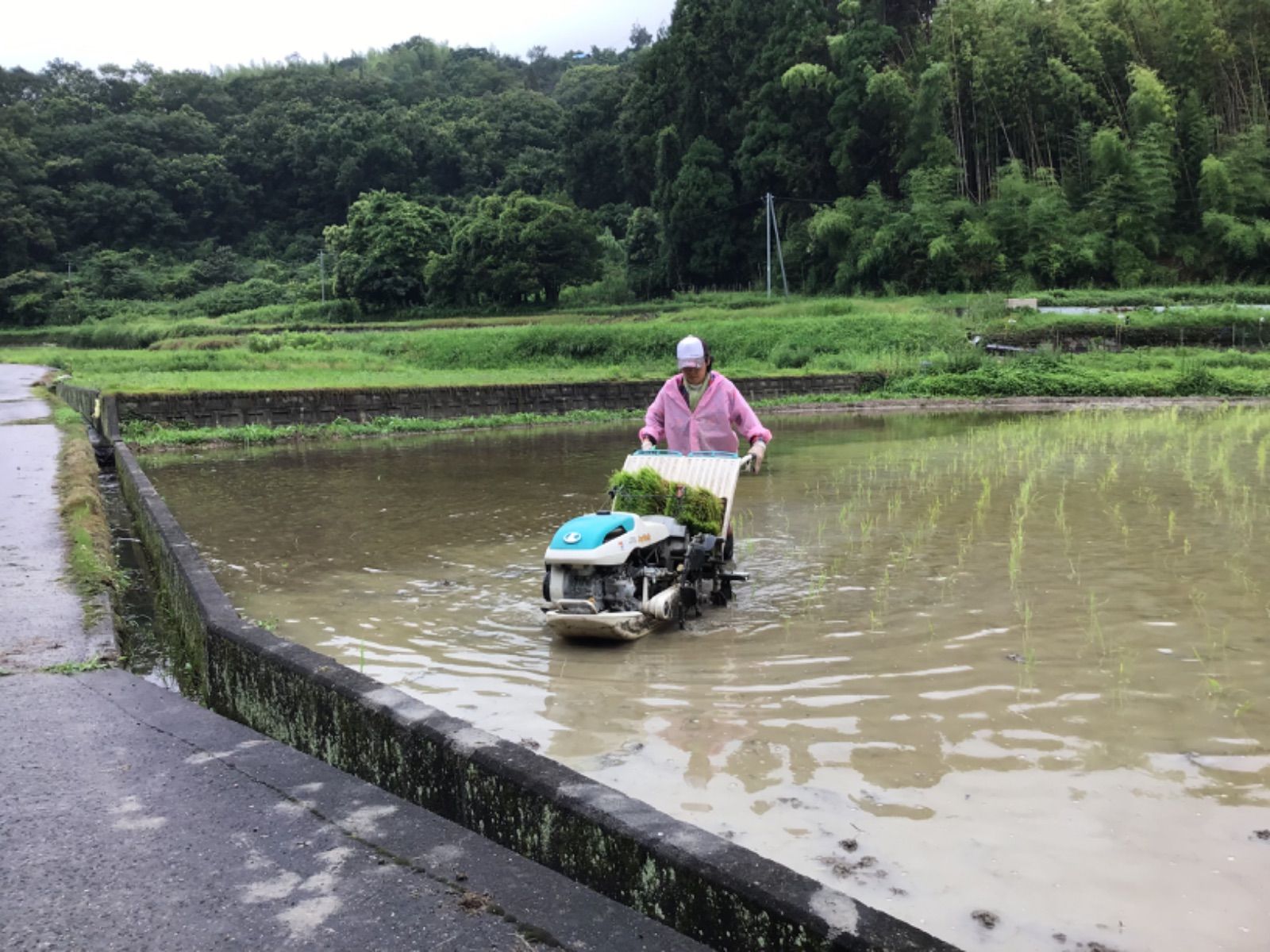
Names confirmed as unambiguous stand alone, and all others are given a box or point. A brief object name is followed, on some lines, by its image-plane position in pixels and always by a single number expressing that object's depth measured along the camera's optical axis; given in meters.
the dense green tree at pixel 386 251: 46.91
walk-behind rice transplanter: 5.52
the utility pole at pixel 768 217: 39.97
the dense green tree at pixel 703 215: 44.69
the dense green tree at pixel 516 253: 43.84
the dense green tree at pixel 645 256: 48.97
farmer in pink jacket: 6.77
